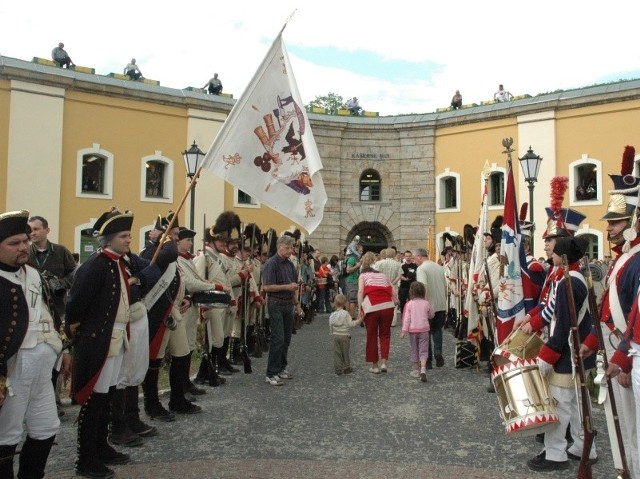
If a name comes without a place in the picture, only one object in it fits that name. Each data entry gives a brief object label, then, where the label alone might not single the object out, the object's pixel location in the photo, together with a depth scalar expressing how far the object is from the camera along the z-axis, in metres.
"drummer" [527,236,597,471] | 4.88
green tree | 48.59
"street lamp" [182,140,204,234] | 13.04
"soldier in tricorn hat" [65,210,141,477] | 4.70
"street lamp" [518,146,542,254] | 13.88
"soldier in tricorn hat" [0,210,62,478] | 3.64
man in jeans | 8.21
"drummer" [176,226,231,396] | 6.78
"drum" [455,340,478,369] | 9.37
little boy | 9.05
